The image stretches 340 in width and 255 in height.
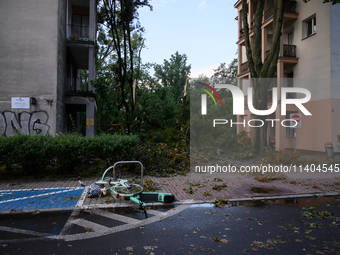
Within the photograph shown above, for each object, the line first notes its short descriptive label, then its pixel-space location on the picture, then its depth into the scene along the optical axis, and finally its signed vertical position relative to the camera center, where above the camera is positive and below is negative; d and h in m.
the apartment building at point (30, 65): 13.84 +3.25
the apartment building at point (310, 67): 17.12 +4.49
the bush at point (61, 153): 8.57 -0.79
